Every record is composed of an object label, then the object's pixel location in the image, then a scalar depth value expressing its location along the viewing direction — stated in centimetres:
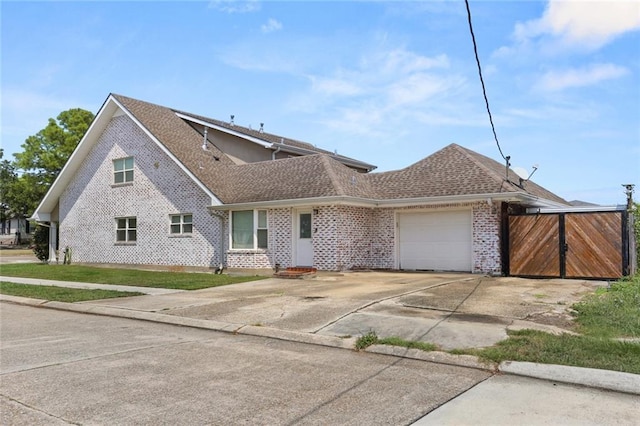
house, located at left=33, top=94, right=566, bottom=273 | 1747
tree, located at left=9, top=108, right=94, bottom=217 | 4850
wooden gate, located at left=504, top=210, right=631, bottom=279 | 1472
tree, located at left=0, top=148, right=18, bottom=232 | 5234
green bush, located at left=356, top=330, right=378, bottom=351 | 729
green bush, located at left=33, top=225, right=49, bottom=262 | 2789
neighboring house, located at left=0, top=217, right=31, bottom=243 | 6017
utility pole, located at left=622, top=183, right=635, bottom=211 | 1503
